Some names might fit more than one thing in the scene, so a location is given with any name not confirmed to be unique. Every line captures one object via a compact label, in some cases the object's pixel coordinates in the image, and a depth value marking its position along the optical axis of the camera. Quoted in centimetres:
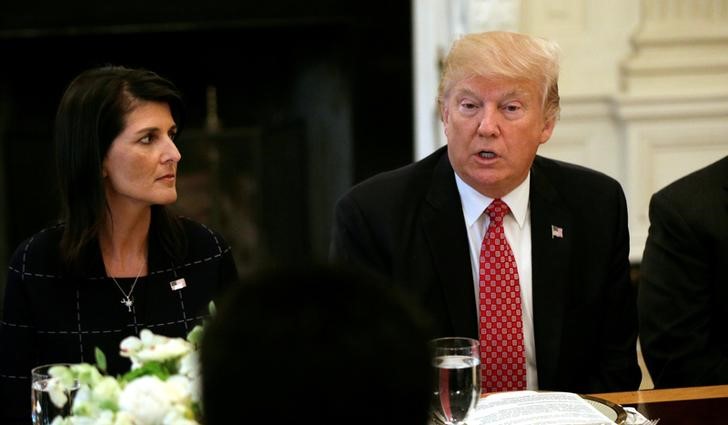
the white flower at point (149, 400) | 478
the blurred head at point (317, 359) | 313
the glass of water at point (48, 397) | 491
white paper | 511
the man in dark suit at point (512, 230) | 551
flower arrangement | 478
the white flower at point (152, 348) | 484
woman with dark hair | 551
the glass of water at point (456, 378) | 501
